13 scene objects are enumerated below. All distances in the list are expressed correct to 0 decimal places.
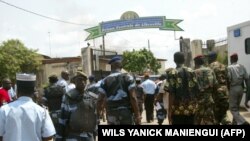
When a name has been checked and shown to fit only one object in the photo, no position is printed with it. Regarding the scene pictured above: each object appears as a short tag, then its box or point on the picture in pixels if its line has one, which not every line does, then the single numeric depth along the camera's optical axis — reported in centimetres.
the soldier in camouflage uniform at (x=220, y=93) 655
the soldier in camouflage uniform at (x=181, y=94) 548
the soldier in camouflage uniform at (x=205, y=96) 606
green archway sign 2347
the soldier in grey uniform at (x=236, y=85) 787
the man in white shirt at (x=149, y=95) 1145
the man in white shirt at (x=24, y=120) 340
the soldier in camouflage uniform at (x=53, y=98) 720
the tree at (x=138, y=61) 5010
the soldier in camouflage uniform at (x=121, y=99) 549
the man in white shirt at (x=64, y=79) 789
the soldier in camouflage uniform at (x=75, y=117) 423
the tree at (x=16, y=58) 4153
